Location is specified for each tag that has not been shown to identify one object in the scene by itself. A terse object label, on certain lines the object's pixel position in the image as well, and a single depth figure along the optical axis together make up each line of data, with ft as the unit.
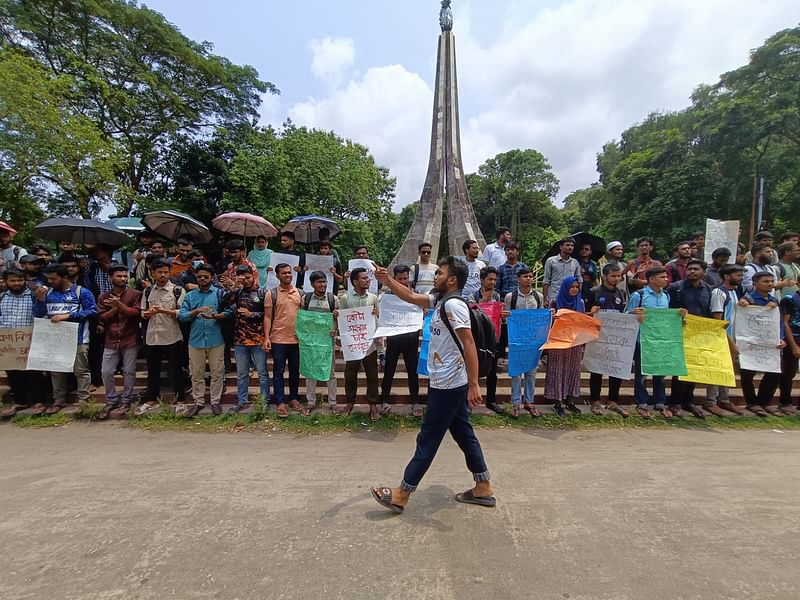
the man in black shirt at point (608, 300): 16.24
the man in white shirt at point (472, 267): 19.95
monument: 51.45
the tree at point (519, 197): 118.07
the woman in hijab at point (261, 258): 21.89
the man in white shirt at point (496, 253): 24.31
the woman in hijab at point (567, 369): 15.99
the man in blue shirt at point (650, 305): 15.89
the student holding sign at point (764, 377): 16.16
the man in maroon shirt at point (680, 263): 18.99
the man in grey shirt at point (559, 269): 18.49
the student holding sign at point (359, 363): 15.69
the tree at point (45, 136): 30.07
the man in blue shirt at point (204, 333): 15.51
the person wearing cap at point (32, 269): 16.15
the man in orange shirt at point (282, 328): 15.56
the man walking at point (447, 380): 8.64
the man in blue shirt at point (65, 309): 15.60
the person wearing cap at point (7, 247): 18.21
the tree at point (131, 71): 45.65
